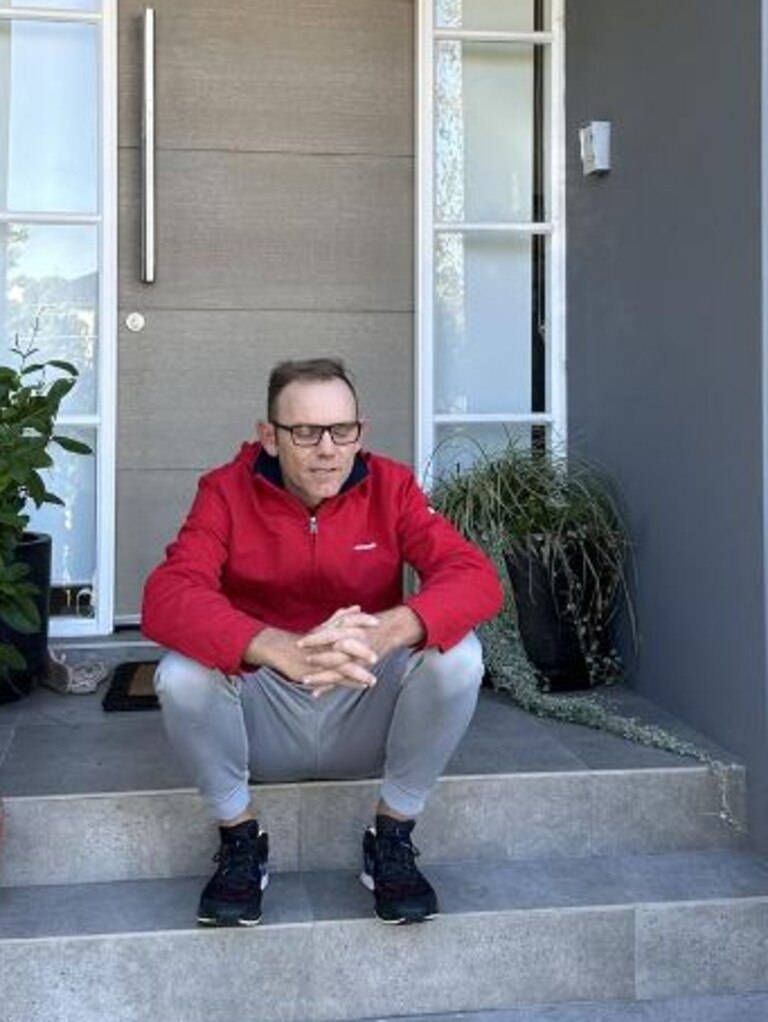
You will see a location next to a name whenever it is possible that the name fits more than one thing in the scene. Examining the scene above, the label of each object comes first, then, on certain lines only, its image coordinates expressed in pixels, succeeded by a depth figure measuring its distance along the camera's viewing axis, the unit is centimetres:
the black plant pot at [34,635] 313
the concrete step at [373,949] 210
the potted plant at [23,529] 282
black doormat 305
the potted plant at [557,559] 316
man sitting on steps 203
